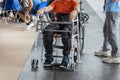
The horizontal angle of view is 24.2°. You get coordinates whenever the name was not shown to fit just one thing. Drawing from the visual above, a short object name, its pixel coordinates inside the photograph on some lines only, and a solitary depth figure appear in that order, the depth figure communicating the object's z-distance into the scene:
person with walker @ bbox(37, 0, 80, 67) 4.08
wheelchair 4.10
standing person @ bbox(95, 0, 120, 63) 4.22
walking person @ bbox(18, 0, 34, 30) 6.66
